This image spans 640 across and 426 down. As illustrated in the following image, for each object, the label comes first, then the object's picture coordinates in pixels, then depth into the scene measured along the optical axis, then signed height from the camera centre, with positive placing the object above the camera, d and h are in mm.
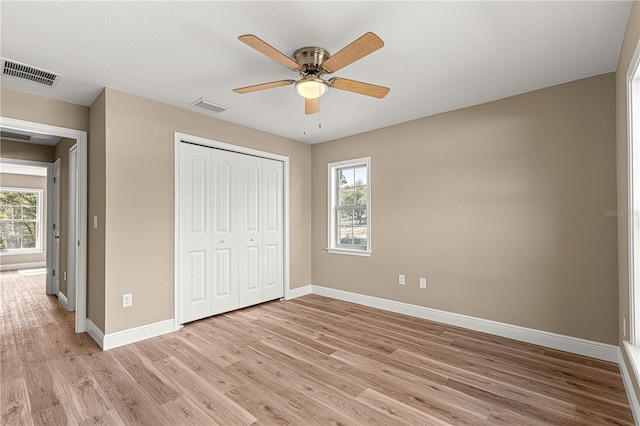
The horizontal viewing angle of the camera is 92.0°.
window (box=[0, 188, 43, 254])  7617 -77
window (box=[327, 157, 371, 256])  4566 +123
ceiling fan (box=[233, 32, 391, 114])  1953 +1012
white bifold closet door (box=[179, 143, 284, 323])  3691 -204
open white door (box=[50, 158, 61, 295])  4824 -200
